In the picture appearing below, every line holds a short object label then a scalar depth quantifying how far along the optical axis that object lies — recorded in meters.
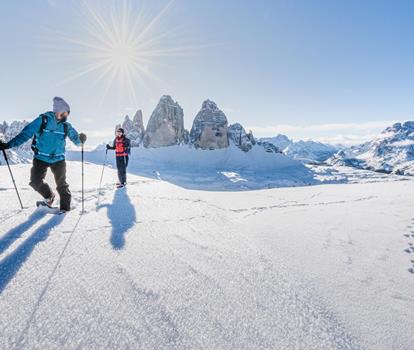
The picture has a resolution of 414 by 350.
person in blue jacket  4.15
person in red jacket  8.40
